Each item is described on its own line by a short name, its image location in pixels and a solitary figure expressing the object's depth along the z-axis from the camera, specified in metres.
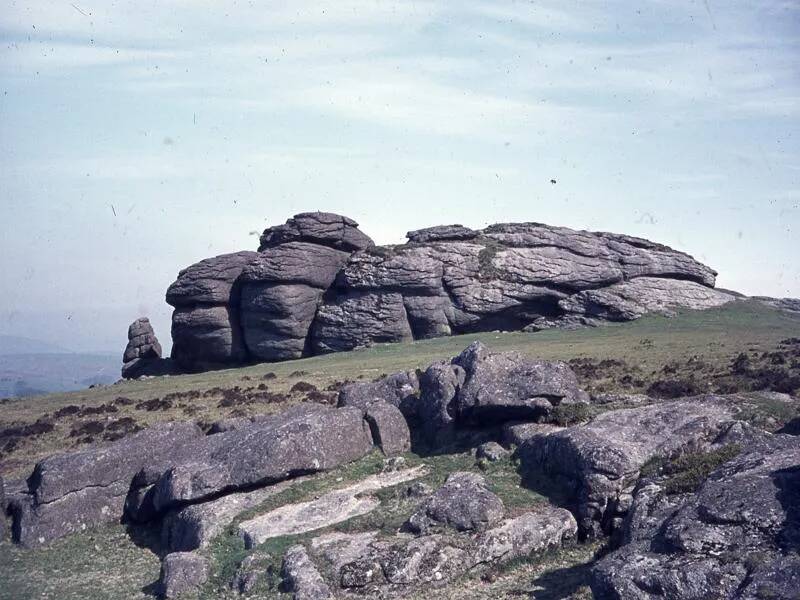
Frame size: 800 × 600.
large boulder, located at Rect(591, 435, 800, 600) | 11.74
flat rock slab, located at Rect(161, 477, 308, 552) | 20.67
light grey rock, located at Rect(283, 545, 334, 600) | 16.46
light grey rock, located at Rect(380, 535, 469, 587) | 16.69
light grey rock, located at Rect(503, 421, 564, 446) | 23.02
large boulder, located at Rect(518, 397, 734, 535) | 18.48
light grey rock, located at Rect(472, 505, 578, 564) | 17.33
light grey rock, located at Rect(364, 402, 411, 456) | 25.28
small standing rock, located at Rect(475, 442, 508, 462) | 22.50
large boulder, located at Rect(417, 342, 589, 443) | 24.06
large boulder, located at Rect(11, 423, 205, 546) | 23.75
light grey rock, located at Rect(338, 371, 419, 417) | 28.29
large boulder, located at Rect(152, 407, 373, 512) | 22.62
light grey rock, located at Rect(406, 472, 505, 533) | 18.11
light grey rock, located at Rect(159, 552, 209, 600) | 17.91
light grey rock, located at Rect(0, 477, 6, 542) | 23.92
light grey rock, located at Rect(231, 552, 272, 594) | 17.52
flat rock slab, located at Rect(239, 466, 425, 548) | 19.89
